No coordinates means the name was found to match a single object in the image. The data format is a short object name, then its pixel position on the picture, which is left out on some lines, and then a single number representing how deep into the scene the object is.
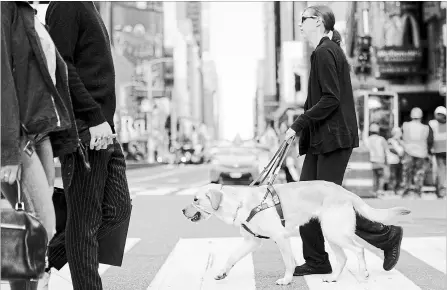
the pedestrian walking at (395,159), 18.02
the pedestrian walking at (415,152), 16.11
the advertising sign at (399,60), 33.78
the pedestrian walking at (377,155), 17.23
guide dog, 5.35
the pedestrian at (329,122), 5.65
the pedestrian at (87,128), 3.97
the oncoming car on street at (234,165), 23.44
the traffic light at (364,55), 37.72
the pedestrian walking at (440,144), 15.96
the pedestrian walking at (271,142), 21.56
